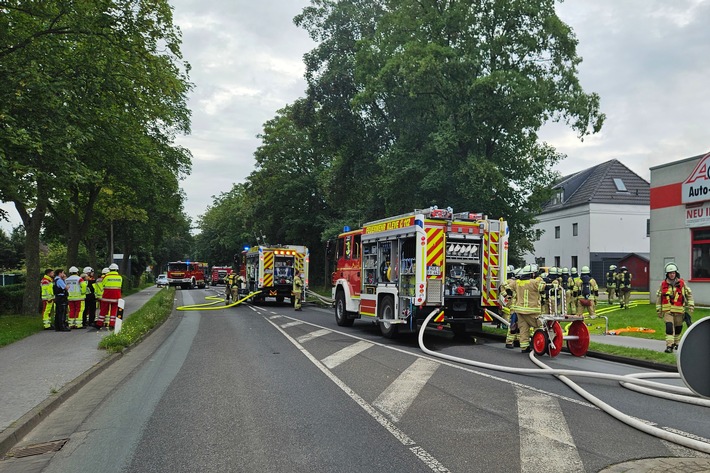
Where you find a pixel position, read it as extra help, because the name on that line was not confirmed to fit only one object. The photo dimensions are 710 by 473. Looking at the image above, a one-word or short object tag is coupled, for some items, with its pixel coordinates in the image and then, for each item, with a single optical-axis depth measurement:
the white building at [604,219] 40.12
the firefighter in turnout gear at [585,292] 15.71
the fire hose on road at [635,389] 5.13
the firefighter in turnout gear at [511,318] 11.69
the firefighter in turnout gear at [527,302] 10.92
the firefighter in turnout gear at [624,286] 20.02
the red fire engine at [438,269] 12.54
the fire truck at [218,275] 70.93
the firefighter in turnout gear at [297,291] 24.14
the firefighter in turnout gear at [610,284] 22.48
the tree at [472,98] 21.91
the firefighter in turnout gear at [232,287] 27.97
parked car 60.34
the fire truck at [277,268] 26.64
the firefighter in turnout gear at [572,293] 16.41
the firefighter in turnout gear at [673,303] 10.46
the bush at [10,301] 19.44
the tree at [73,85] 12.45
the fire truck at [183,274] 56.88
